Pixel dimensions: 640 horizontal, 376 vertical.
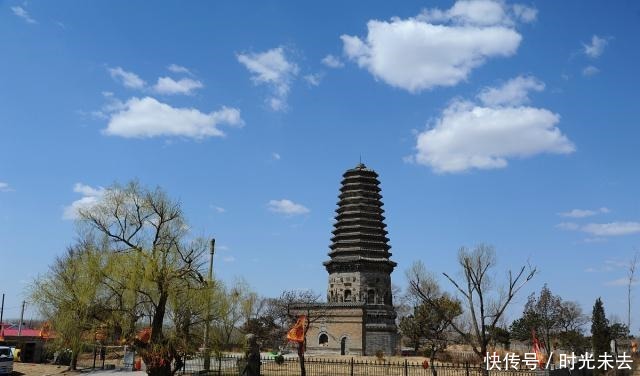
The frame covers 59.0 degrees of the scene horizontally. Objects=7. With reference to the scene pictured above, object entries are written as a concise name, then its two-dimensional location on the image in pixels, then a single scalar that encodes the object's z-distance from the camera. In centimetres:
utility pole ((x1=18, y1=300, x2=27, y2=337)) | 3823
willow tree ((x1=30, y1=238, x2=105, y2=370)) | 1869
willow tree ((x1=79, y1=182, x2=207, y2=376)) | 1830
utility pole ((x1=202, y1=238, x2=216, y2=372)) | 1953
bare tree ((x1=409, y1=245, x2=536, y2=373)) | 2323
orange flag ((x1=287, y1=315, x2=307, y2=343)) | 2477
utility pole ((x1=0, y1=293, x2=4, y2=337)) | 5356
